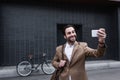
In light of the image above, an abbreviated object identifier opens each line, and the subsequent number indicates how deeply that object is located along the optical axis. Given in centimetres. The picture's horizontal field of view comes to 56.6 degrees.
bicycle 525
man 147
